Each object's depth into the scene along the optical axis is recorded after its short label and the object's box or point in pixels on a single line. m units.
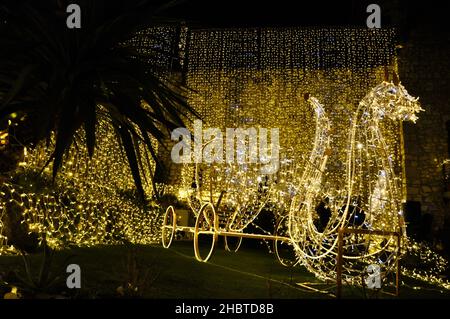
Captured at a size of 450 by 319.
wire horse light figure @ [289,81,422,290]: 3.70
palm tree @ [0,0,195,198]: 2.72
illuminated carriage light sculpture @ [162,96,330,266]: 4.22
